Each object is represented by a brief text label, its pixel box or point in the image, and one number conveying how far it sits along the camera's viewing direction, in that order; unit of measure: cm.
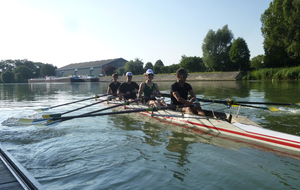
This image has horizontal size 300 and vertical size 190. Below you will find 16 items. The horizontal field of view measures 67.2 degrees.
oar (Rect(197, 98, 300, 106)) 679
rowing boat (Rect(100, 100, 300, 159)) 485
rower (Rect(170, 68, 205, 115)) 701
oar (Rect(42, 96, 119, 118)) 612
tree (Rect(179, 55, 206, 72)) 5709
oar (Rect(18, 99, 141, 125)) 558
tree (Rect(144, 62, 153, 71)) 7738
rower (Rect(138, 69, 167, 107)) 895
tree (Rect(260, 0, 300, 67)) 3099
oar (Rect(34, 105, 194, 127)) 579
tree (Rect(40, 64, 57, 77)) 11119
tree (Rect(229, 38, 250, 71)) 4594
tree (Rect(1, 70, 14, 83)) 8656
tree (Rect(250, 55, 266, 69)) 3941
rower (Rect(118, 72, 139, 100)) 1097
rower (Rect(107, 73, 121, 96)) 1298
